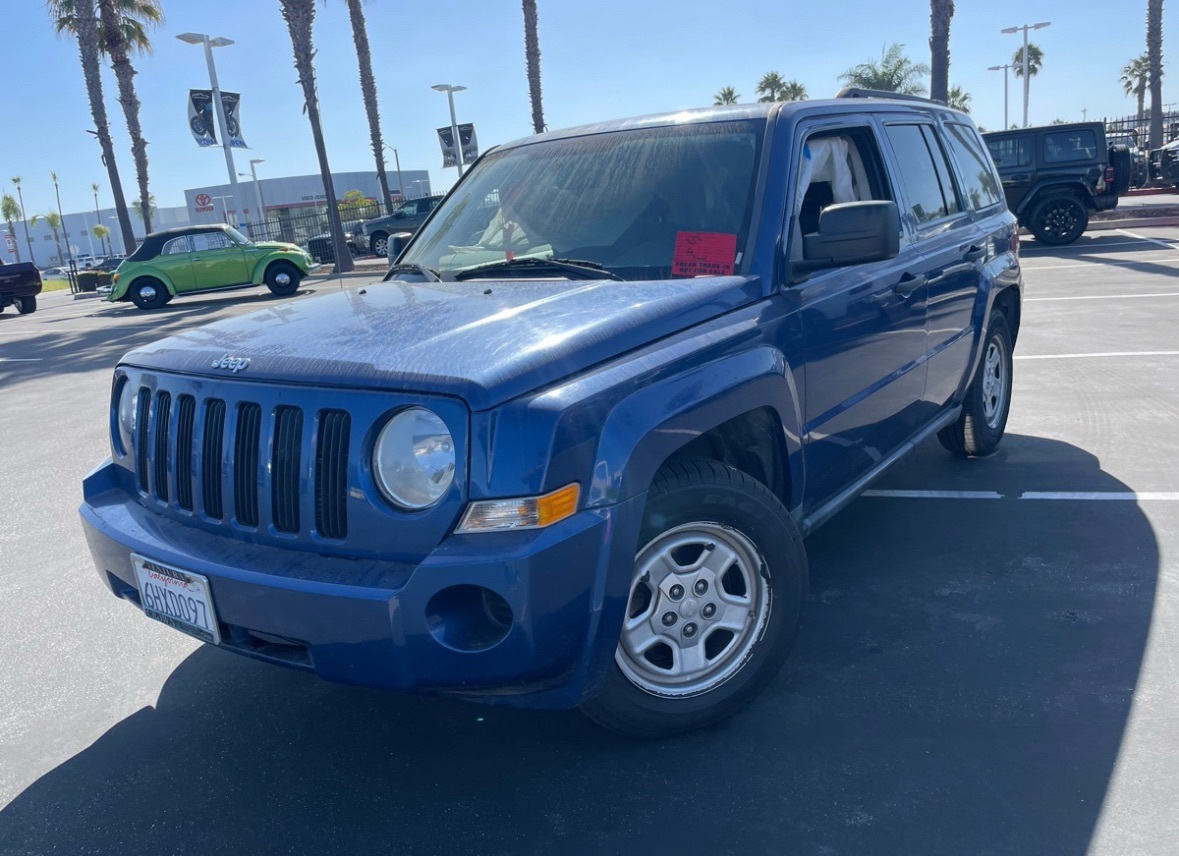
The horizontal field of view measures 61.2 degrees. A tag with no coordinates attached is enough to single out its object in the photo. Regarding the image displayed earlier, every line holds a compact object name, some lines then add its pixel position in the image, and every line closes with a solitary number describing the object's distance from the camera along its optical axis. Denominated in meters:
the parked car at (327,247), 30.64
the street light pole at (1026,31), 41.32
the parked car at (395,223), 27.52
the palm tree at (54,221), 113.44
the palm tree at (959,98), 56.19
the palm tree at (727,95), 51.46
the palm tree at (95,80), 28.45
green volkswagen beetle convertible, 20.48
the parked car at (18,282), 22.89
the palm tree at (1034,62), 76.20
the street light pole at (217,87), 27.28
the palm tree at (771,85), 49.12
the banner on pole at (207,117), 27.61
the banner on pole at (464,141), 33.44
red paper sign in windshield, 3.32
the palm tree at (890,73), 33.91
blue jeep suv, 2.41
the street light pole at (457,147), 33.44
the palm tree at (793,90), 43.53
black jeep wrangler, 16.62
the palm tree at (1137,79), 66.30
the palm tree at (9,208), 111.69
